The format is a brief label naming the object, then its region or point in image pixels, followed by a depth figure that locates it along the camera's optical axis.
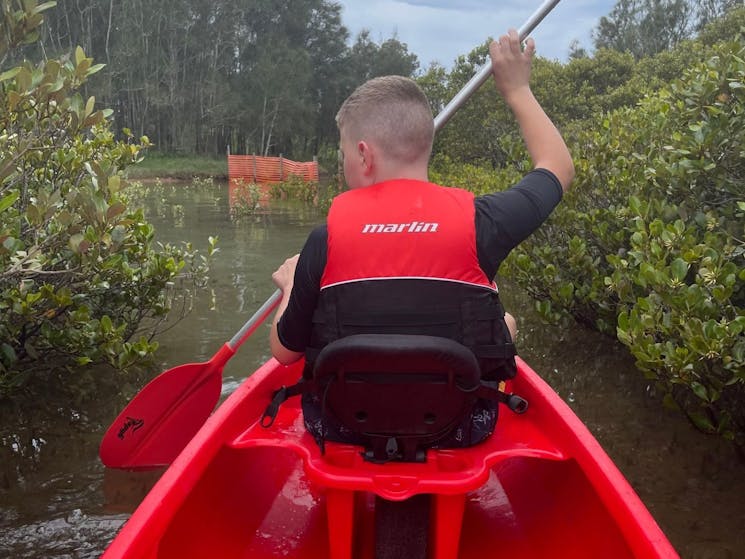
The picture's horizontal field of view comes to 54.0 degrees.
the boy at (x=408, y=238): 1.89
